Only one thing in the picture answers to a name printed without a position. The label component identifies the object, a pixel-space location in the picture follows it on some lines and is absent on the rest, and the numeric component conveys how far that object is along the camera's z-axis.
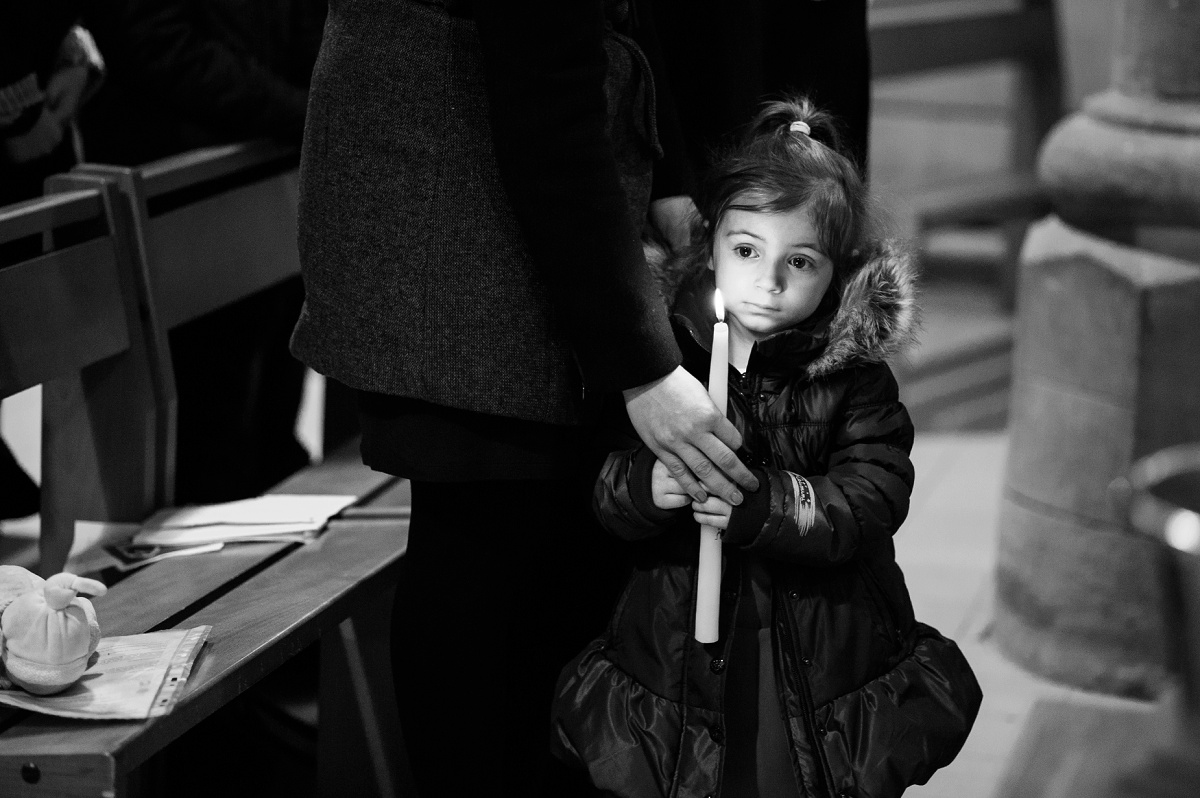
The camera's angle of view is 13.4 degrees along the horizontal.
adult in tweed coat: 4.41
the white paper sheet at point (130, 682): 4.55
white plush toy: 4.54
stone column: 5.56
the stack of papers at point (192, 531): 5.05
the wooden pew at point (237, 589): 4.53
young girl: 4.54
